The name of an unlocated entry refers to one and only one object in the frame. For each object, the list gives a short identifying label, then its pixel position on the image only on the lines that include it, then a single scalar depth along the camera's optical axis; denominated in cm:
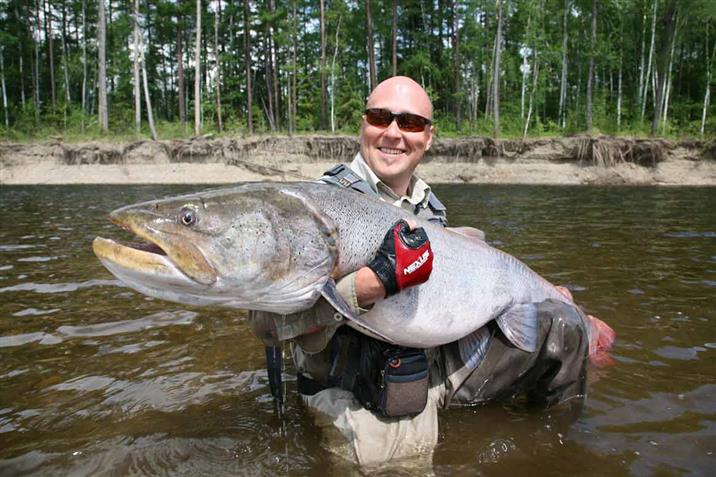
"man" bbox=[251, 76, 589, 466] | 104
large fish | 84
